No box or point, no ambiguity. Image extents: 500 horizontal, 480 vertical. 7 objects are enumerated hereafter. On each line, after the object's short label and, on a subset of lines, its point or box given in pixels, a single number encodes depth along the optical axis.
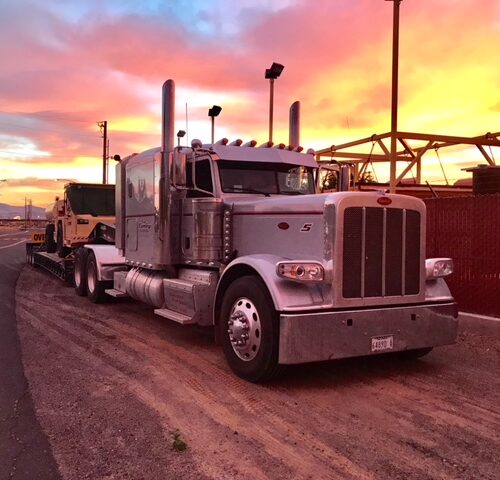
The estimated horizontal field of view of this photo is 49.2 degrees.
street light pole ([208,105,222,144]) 9.67
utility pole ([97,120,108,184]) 50.03
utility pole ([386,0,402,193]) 11.06
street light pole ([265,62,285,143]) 11.95
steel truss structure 12.82
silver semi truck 5.45
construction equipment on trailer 14.10
